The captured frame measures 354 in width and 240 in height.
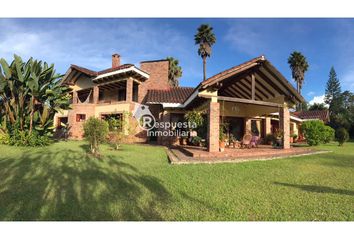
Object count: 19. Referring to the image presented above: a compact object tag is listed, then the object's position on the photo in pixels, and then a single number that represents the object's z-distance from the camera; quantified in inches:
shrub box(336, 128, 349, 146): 714.8
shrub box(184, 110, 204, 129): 486.9
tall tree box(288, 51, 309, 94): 1585.9
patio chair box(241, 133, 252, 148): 497.4
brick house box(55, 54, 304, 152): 423.0
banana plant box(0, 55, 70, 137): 486.6
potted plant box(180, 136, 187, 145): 619.2
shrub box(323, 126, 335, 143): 673.0
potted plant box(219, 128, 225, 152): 407.8
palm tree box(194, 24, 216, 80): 1287.9
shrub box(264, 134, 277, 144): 660.7
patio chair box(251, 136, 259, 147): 509.8
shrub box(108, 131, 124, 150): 504.4
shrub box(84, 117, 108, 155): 383.9
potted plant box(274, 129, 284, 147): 526.9
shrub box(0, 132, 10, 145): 488.1
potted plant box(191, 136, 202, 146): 519.0
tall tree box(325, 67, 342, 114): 2134.0
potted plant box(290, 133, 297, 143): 889.5
